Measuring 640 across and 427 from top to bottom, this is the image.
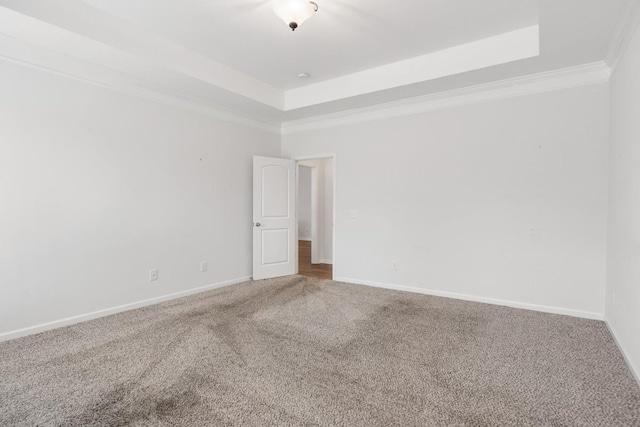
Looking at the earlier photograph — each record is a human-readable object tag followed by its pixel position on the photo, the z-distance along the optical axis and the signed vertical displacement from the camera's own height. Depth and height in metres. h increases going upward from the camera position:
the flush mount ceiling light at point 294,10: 2.46 +1.53
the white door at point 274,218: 5.06 -0.12
